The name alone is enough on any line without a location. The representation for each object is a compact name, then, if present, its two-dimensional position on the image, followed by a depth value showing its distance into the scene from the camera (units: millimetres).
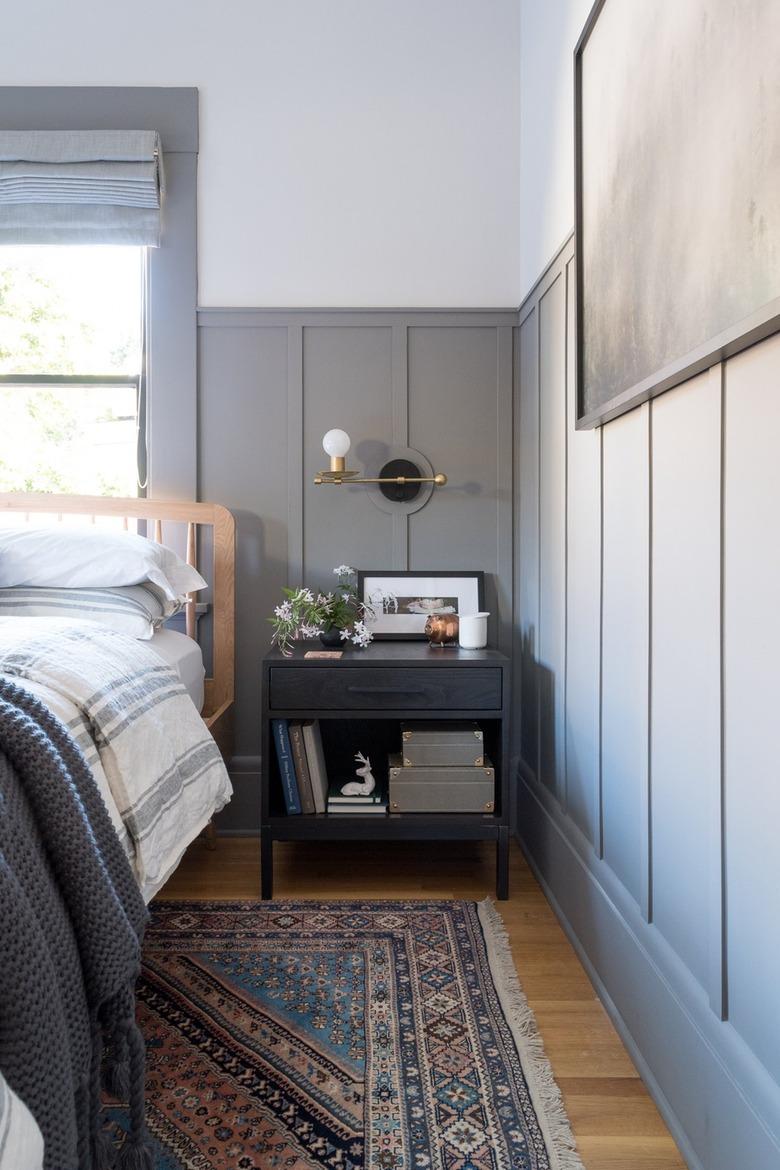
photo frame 2633
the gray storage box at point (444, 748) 2203
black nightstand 2170
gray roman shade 2598
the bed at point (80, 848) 749
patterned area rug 1221
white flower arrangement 2393
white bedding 2164
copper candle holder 2438
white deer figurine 2271
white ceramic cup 2363
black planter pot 2379
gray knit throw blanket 750
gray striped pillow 2070
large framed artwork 956
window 2758
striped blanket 1279
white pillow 2123
